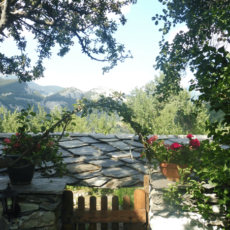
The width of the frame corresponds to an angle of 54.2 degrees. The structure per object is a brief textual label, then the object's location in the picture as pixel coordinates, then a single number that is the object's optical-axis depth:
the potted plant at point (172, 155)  2.91
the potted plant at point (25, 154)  2.53
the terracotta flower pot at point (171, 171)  2.93
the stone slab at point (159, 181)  2.80
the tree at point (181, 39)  3.78
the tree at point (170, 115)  10.33
